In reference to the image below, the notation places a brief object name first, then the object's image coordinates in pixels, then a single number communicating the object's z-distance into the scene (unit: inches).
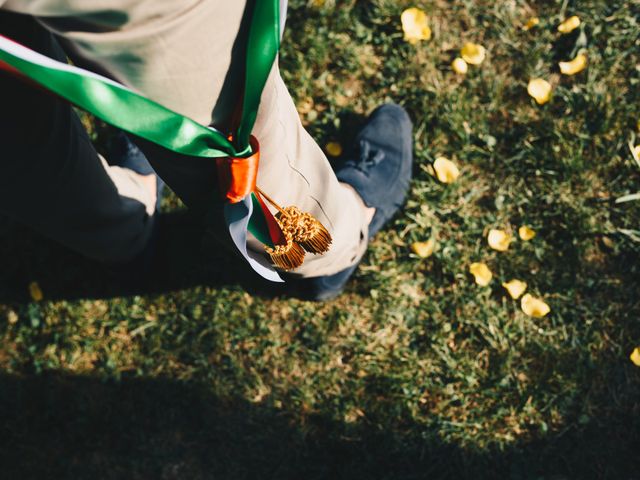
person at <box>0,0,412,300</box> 37.3
